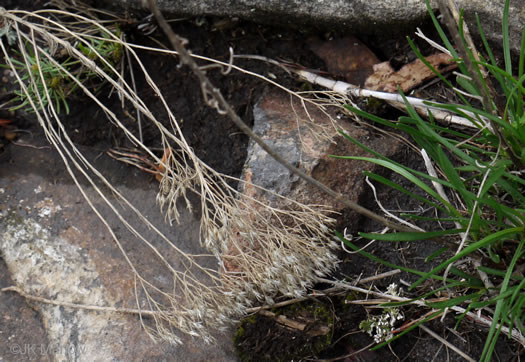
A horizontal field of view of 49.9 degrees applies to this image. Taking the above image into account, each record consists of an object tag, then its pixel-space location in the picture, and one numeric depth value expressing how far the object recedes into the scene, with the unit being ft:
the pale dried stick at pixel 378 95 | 8.11
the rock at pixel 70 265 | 8.38
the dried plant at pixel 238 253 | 7.30
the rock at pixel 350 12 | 8.09
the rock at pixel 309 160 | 8.39
